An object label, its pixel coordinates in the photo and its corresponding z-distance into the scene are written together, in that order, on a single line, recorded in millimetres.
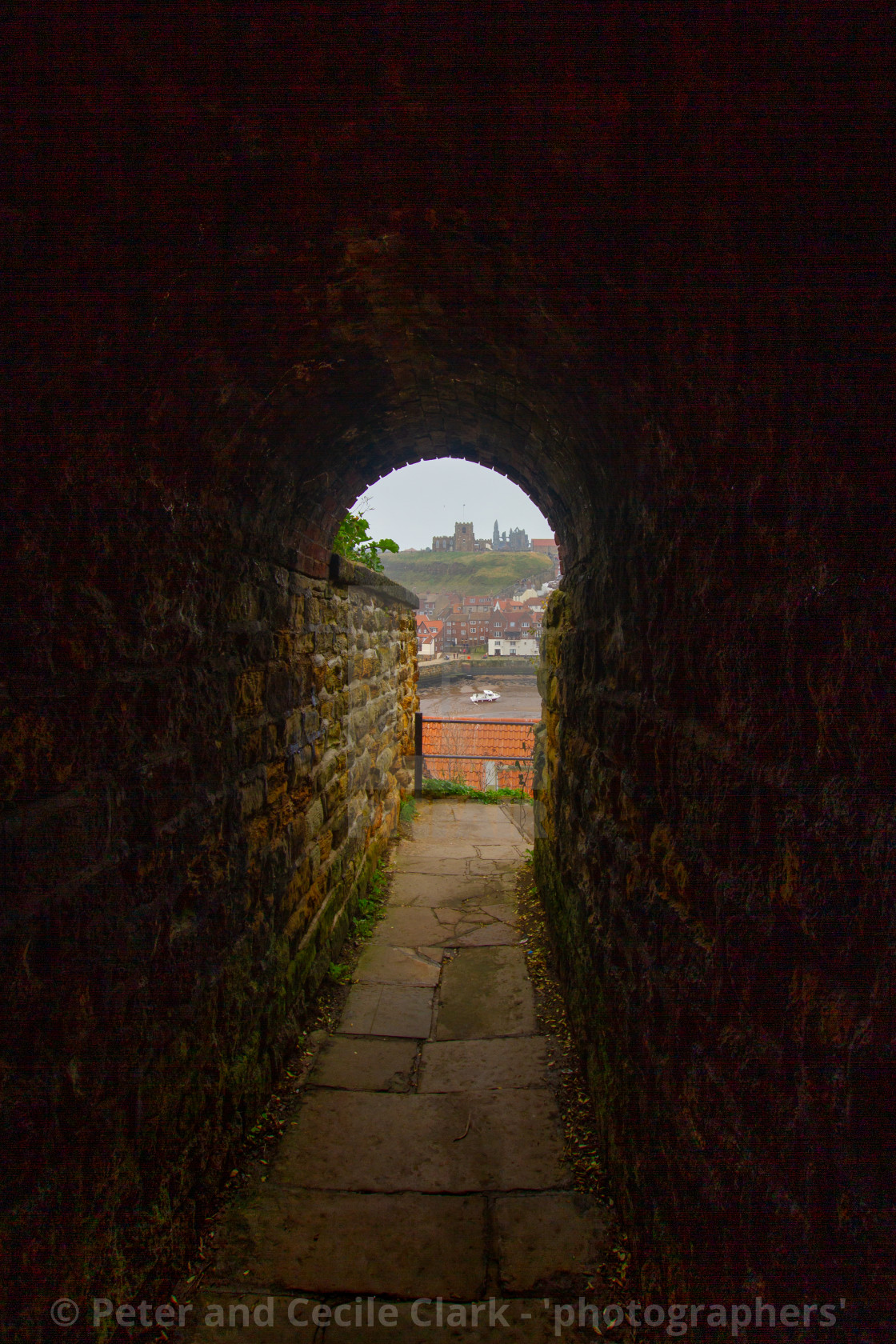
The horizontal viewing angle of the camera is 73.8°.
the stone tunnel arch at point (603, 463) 883
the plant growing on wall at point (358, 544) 4930
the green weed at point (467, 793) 7379
